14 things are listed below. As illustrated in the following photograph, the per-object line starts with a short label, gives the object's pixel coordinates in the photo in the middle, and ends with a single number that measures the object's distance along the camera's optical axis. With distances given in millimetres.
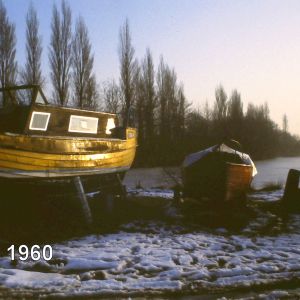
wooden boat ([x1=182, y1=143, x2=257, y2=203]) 14156
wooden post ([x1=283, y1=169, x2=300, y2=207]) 14102
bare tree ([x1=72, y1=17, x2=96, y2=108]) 30750
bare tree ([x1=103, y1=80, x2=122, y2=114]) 42622
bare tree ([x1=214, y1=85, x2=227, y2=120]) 53562
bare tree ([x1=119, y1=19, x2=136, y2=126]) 35375
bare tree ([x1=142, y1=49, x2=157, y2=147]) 40031
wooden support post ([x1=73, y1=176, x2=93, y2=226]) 11244
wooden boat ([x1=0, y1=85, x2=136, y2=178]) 10148
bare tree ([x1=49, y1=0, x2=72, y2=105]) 29516
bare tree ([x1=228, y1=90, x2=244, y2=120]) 52906
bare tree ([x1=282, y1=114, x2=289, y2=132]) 118006
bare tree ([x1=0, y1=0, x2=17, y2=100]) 27281
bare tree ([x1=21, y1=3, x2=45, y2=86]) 28722
